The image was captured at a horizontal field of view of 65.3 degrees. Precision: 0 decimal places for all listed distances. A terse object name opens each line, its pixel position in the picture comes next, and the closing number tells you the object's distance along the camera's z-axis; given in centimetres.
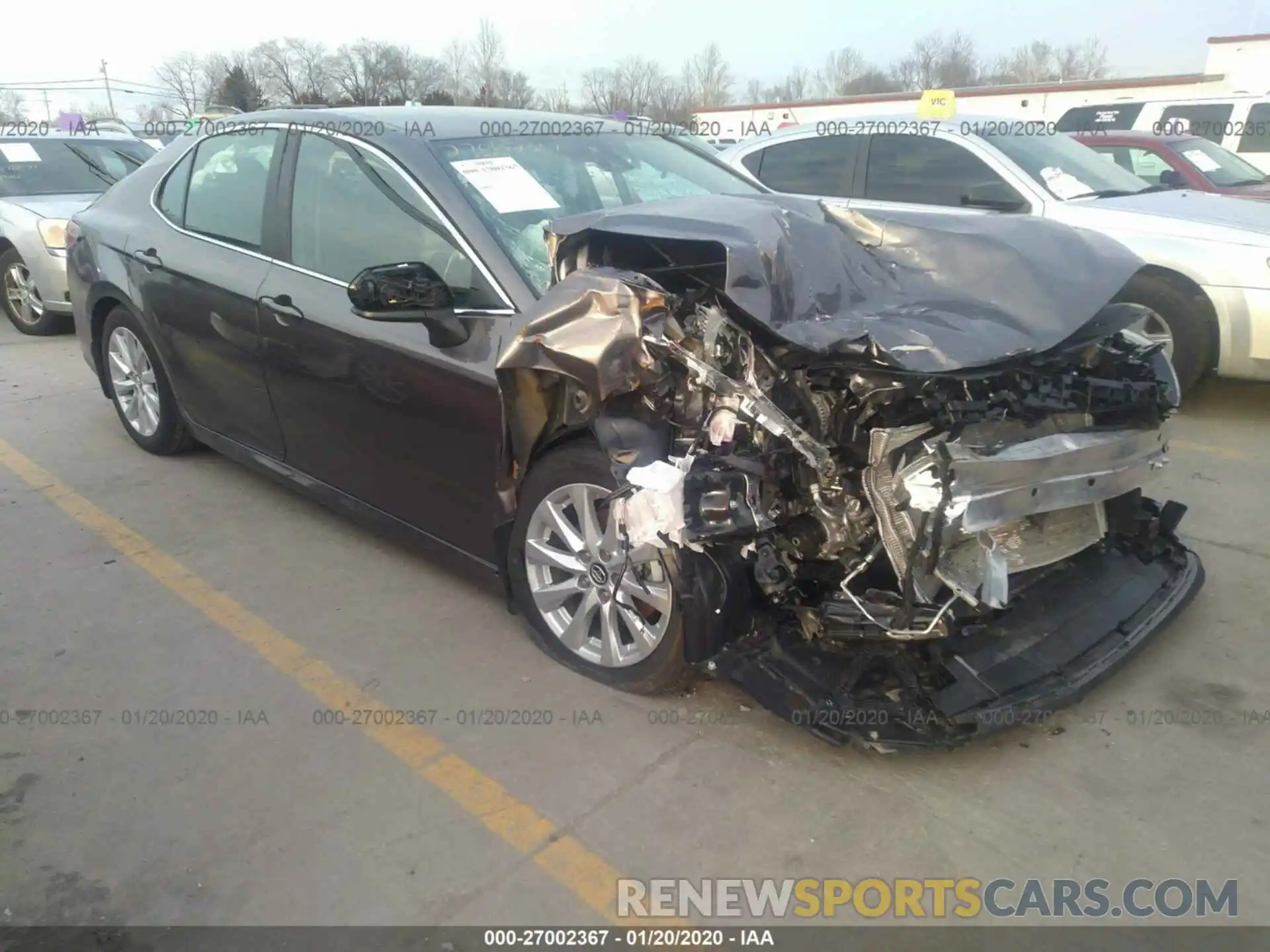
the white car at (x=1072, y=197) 555
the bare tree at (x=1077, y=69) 6253
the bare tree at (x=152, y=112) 3762
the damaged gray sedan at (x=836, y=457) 261
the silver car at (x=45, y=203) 823
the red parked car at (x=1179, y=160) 796
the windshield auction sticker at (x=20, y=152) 906
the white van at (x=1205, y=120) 1088
